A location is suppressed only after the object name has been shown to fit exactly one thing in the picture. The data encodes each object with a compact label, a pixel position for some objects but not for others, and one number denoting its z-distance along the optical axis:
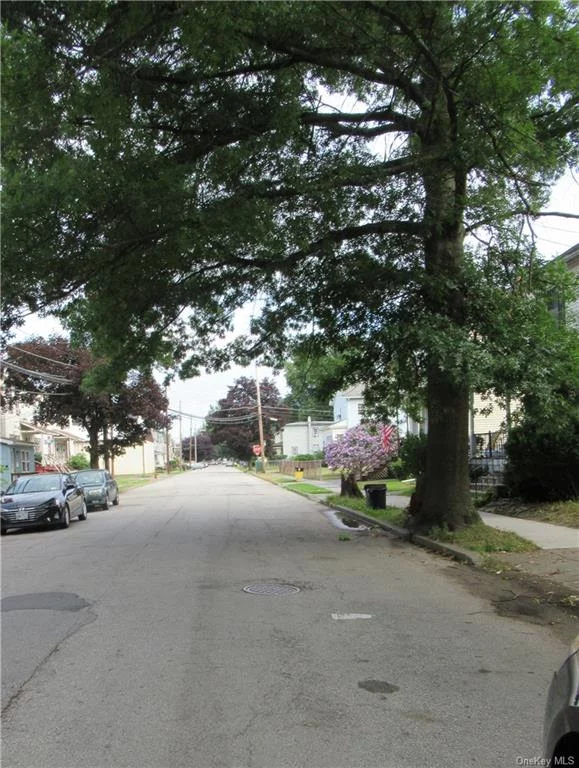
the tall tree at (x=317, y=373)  14.06
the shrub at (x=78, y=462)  57.69
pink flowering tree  25.73
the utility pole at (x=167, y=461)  79.10
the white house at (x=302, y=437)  83.75
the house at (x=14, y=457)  34.28
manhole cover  8.19
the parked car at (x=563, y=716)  2.30
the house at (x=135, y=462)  83.69
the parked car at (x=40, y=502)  16.50
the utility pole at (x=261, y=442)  66.61
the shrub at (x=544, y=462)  14.88
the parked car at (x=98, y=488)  24.17
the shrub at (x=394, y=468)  21.22
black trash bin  18.39
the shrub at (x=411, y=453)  18.82
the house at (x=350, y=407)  58.31
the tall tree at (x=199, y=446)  161.07
